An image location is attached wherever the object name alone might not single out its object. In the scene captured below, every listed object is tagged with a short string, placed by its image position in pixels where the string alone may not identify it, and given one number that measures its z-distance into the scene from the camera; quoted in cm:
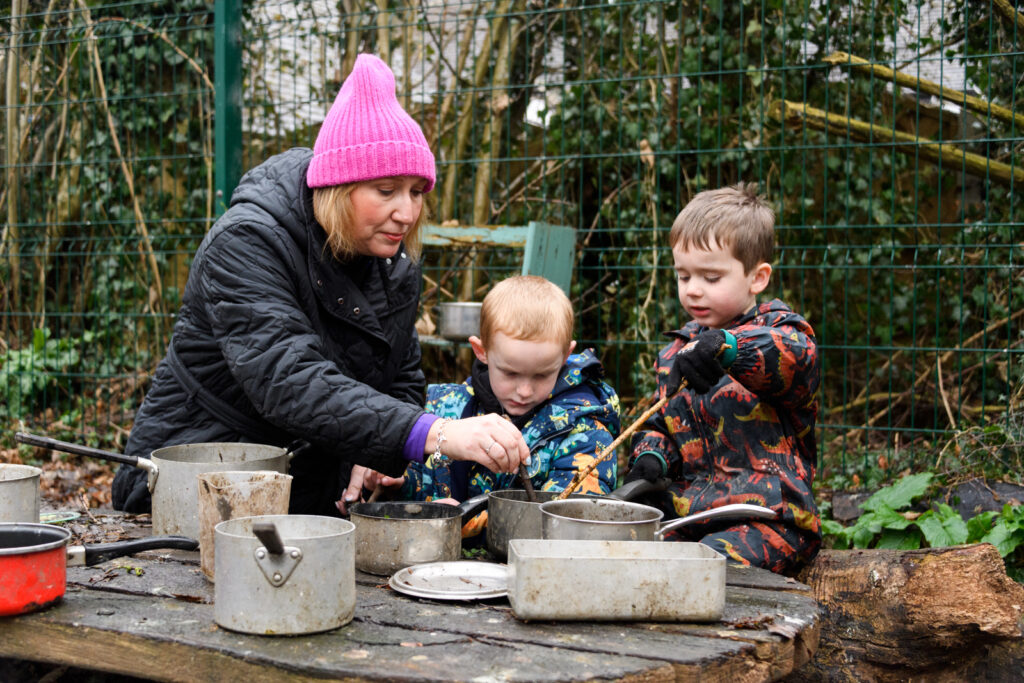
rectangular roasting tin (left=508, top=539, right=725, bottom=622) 136
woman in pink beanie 183
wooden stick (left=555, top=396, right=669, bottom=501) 177
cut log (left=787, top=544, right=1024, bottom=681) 232
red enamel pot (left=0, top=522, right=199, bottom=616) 139
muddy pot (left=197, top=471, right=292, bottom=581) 154
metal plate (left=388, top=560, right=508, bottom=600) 150
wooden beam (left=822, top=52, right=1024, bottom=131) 375
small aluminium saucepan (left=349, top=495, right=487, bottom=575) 161
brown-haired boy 230
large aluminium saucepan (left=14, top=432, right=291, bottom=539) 171
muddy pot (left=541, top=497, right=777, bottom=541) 149
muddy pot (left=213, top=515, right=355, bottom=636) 129
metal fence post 453
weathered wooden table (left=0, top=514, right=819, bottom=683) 121
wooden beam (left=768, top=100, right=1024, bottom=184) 383
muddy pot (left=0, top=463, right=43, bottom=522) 170
